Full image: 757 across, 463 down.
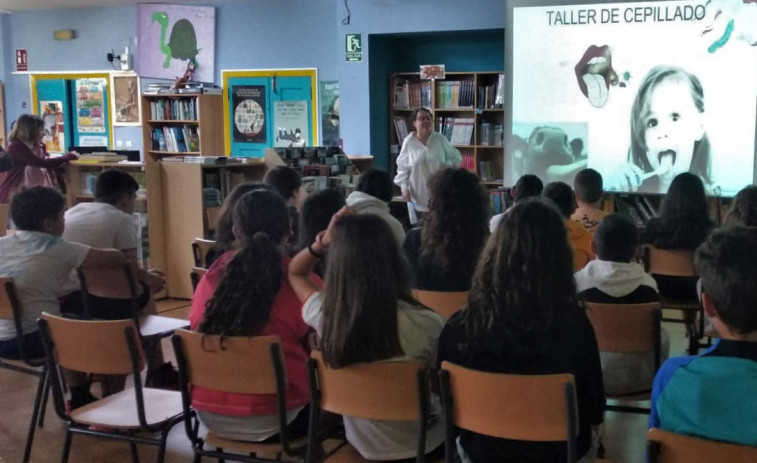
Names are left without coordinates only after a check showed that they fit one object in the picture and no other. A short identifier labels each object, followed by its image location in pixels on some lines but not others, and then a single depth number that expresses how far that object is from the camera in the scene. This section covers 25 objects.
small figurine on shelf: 9.39
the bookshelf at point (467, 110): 8.12
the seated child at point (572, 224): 3.90
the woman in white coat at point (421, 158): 6.54
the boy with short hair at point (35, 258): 3.24
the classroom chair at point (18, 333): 3.11
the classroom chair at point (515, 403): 1.83
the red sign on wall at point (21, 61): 11.23
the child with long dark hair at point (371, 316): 2.08
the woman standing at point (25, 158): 6.32
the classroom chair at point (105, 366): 2.45
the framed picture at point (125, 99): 10.45
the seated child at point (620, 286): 2.84
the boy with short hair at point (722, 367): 1.63
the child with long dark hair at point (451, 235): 3.13
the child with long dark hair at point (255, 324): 2.33
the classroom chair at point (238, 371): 2.23
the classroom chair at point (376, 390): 2.03
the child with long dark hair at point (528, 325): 1.92
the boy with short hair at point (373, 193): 4.02
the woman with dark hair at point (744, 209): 3.74
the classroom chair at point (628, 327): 2.70
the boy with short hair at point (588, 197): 4.33
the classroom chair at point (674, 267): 3.90
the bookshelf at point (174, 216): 5.93
